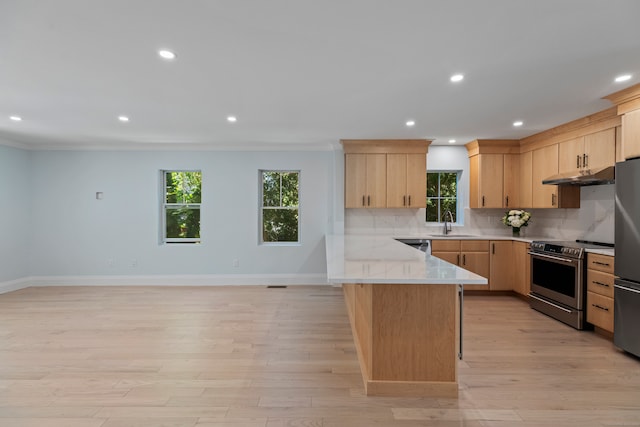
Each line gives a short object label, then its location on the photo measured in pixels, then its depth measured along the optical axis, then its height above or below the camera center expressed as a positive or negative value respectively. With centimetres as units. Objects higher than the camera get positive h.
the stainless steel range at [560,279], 349 -74
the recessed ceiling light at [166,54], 227 +109
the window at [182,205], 574 +13
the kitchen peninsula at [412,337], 220 -82
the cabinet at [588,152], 359 +72
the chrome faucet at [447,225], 530 -19
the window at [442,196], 562 +29
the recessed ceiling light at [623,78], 266 +110
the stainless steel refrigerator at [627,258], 278 -38
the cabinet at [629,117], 294 +87
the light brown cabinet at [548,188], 436 +35
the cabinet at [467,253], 485 -58
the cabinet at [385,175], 516 +59
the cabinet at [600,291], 317 -76
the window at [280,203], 578 +17
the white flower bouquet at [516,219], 495 -8
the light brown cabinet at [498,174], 512 +60
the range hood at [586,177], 354 +41
